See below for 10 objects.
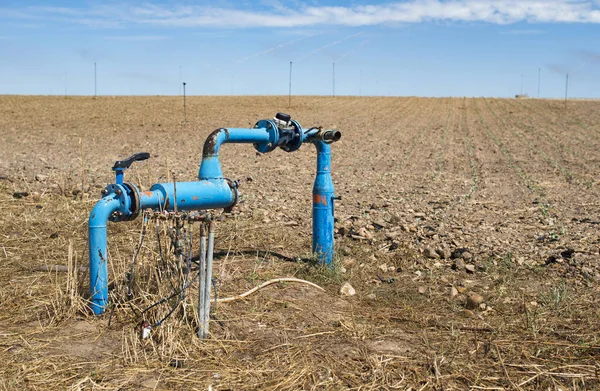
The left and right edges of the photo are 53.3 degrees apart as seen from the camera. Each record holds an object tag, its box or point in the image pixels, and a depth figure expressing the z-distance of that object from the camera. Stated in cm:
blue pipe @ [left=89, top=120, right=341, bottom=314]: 373
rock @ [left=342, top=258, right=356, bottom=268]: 509
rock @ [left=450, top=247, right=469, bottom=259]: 531
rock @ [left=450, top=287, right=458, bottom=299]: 436
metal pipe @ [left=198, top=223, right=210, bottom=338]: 337
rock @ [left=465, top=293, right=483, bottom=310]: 412
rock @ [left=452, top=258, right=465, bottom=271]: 502
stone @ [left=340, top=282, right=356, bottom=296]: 439
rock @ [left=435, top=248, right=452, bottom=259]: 532
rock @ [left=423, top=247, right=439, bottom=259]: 532
